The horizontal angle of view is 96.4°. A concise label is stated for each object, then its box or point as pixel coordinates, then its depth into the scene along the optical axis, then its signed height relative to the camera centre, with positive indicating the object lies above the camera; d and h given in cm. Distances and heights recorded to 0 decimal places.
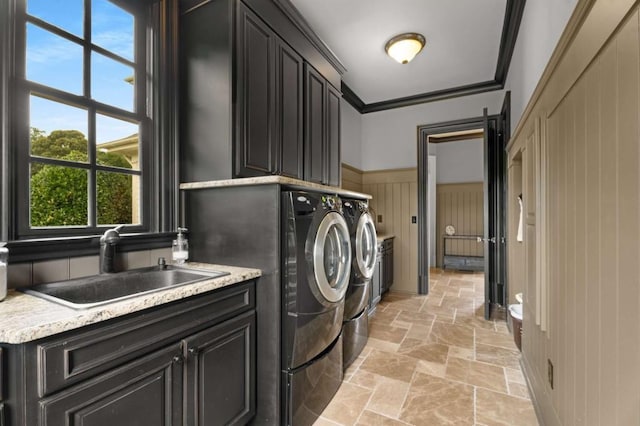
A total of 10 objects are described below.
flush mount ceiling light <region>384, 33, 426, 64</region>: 280 +167
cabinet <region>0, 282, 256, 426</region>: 84 -58
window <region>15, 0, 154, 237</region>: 137 +53
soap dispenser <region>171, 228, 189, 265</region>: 179 -23
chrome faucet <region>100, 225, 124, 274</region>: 148 -19
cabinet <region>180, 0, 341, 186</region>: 177 +81
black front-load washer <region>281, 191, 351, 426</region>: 161 -54
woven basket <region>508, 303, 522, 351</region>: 251 -98
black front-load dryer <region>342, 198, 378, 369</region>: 231 -54
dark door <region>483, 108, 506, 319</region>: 350 +7
